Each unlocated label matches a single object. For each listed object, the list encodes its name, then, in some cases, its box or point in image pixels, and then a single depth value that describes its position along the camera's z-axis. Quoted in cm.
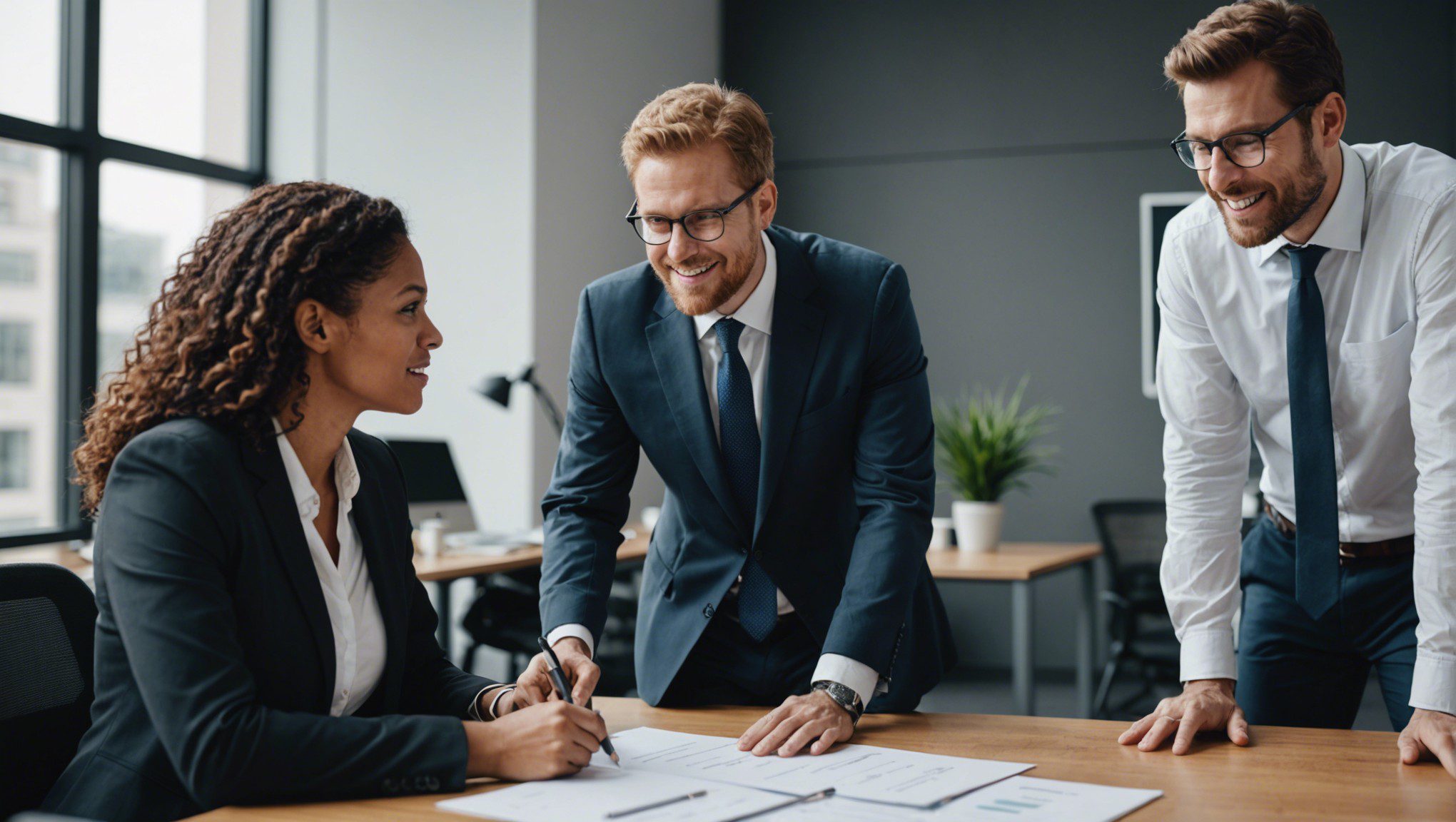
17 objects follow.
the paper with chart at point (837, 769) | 128
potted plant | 450
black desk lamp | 473
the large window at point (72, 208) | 446
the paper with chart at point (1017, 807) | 118
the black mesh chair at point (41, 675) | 142
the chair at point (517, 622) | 386
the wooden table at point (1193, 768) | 122
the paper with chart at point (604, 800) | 118
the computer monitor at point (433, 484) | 450
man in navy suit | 173
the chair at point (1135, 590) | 479
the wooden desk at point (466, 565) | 364
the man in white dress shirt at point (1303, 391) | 161
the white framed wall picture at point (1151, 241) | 583
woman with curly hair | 126
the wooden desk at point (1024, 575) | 395
